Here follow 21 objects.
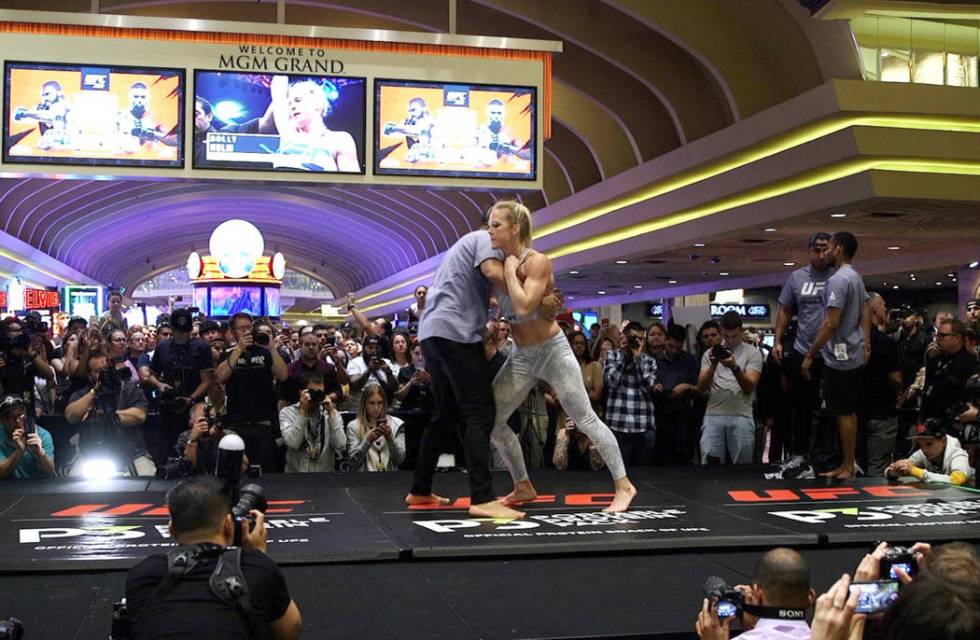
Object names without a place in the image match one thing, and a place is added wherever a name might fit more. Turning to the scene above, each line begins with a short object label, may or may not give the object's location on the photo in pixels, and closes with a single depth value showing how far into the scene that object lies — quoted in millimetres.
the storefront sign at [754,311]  25689
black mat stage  3516
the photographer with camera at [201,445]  6691
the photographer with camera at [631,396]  7824
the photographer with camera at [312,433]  7656
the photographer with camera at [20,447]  6477
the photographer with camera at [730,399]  7859
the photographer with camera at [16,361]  7766
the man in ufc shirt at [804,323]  6695
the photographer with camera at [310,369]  8129
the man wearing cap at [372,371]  8359
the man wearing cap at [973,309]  9117
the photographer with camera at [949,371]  7234
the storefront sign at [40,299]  23797
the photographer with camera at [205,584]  2578
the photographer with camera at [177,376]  7633
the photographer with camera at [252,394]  7523
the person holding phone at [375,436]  7602
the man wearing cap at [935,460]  6402
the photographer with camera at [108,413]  7434
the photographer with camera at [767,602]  2477
